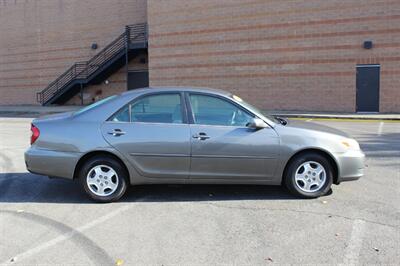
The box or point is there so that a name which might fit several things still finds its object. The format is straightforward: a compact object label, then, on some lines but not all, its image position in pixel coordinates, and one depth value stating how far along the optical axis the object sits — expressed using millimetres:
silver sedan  5445
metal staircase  24688
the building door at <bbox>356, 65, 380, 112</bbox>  18484
